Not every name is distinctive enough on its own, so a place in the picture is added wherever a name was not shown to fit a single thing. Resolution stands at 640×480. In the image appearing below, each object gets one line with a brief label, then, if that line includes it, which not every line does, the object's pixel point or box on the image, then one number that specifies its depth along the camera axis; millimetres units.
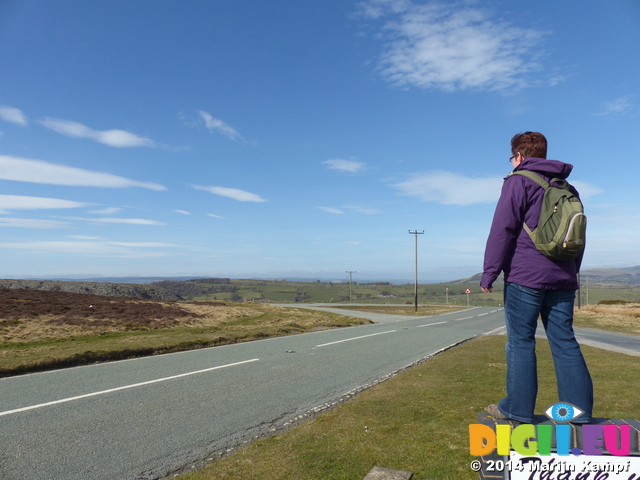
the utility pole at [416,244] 57250
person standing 3129
